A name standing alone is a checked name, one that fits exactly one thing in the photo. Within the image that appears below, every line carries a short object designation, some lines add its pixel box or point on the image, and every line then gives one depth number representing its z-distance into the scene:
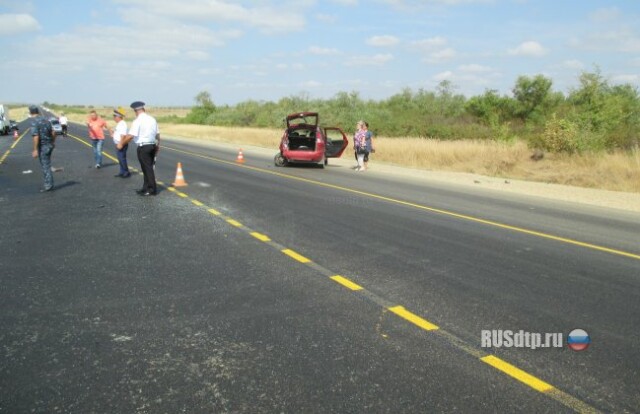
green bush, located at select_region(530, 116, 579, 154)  19.38
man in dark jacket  11.38
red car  18.72
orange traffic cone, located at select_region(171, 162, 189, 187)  13.09
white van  38.41
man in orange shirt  16.78
